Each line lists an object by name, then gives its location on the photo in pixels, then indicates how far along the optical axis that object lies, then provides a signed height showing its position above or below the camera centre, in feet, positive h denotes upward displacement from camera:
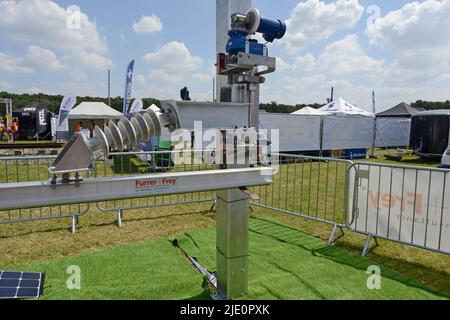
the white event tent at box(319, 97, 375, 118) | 73.16 +5.80
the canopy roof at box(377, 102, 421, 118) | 73.57 +5.31
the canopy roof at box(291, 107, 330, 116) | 71.78 +4.86
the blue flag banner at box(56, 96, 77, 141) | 68.15 +3.84
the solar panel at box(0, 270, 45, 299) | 10.40 -5.36
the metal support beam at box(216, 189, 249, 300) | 9.11 -3.23
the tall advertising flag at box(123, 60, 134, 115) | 52.49 +7.48
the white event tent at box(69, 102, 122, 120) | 81.56 +4.64
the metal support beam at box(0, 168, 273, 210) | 6.16 -1.27
